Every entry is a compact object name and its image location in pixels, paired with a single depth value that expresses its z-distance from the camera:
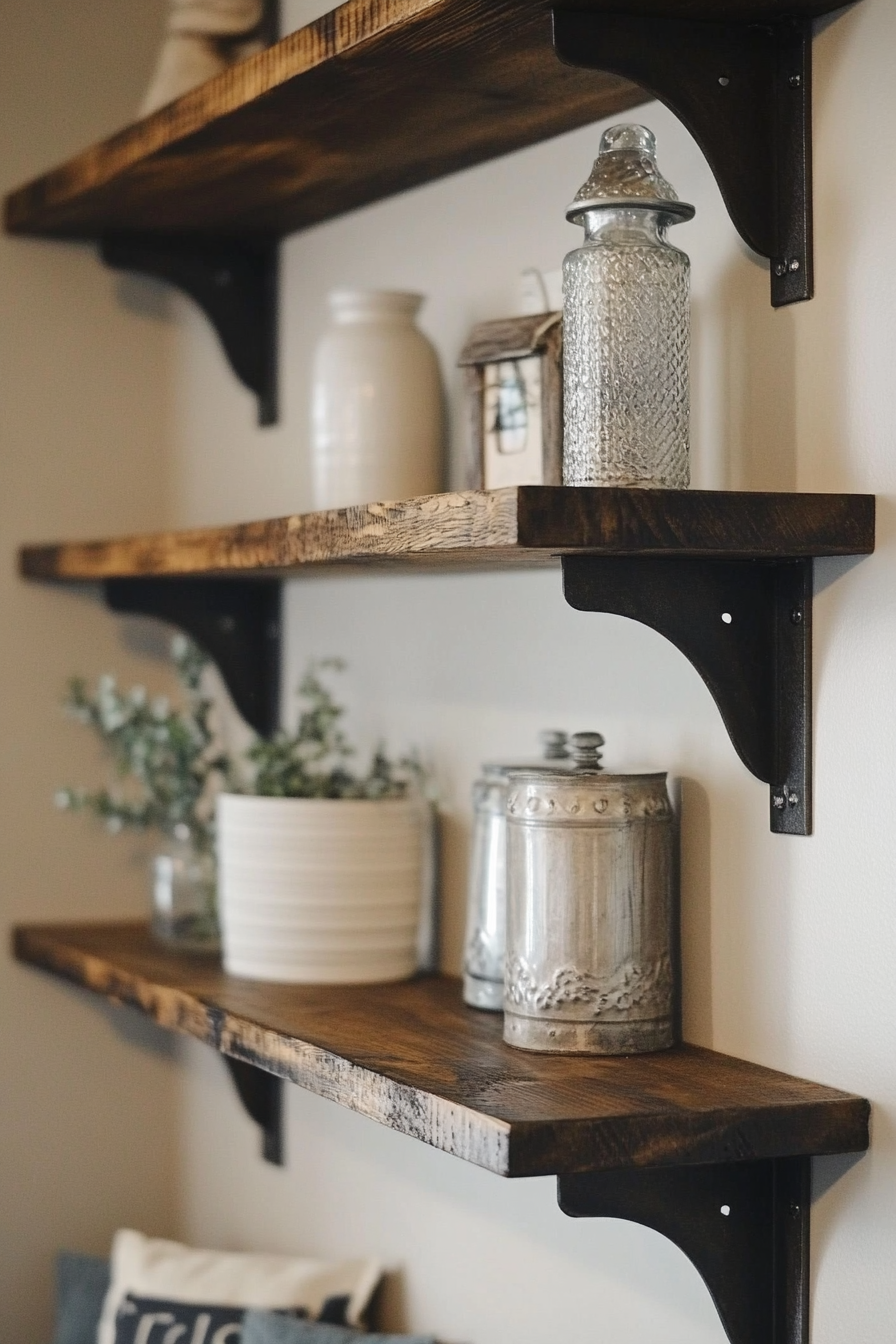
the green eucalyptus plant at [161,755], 1.93
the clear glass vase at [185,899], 1.83
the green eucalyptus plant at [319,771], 1.62
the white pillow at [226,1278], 1.69
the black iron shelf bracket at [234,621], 1.90
